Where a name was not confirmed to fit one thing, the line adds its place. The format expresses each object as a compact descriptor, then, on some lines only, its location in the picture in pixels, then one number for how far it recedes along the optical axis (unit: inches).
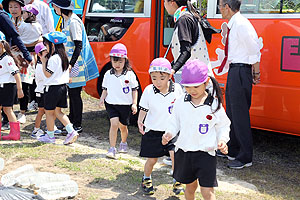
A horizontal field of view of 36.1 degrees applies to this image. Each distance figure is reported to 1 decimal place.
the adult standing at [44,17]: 296.8
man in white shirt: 201.2
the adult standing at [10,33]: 248.8
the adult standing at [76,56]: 248.1
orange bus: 209.2
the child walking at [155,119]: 171.8
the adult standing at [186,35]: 185.9
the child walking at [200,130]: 139.3
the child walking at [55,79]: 228.5
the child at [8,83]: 228.8
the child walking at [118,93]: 213.6
